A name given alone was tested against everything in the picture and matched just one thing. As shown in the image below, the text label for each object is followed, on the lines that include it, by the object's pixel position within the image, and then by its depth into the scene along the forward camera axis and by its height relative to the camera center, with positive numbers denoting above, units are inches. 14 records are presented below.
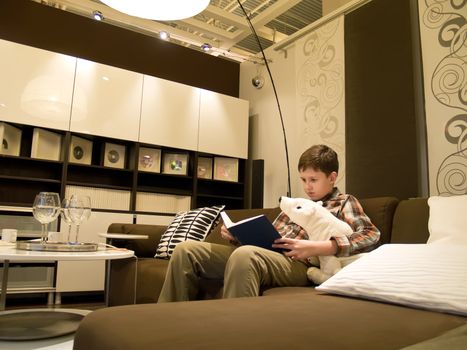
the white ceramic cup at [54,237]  62.8 -4.3
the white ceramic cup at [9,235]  64.3 -4.3
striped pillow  97.1 -3.3
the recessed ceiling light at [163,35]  142.3 +67.0
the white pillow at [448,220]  51.0 +0.6
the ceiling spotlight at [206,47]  153.6 +68.0
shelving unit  129.3 +12.9
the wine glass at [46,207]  54.7 +0.5
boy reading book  53.4 -5.3
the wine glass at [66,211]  58.4 +0.1
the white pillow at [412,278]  36.2 -5.6
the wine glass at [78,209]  58.6 +0.5
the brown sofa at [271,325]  23.0 -7.6
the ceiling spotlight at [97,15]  134.6 +69.4
